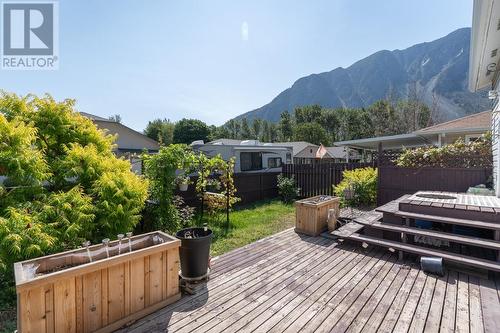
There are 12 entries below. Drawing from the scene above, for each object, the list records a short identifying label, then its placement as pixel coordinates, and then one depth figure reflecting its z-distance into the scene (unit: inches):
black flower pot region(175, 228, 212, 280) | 130.6
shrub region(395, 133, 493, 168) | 248.8
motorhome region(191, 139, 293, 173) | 563.0
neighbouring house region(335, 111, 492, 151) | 382.0
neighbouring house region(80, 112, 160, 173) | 584.8
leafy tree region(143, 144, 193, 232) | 195.8
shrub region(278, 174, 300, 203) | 389.1
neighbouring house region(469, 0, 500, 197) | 144.7
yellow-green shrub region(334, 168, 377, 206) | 312.2
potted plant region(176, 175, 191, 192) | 219.0
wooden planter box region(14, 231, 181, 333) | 82.2
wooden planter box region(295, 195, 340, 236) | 217.8
